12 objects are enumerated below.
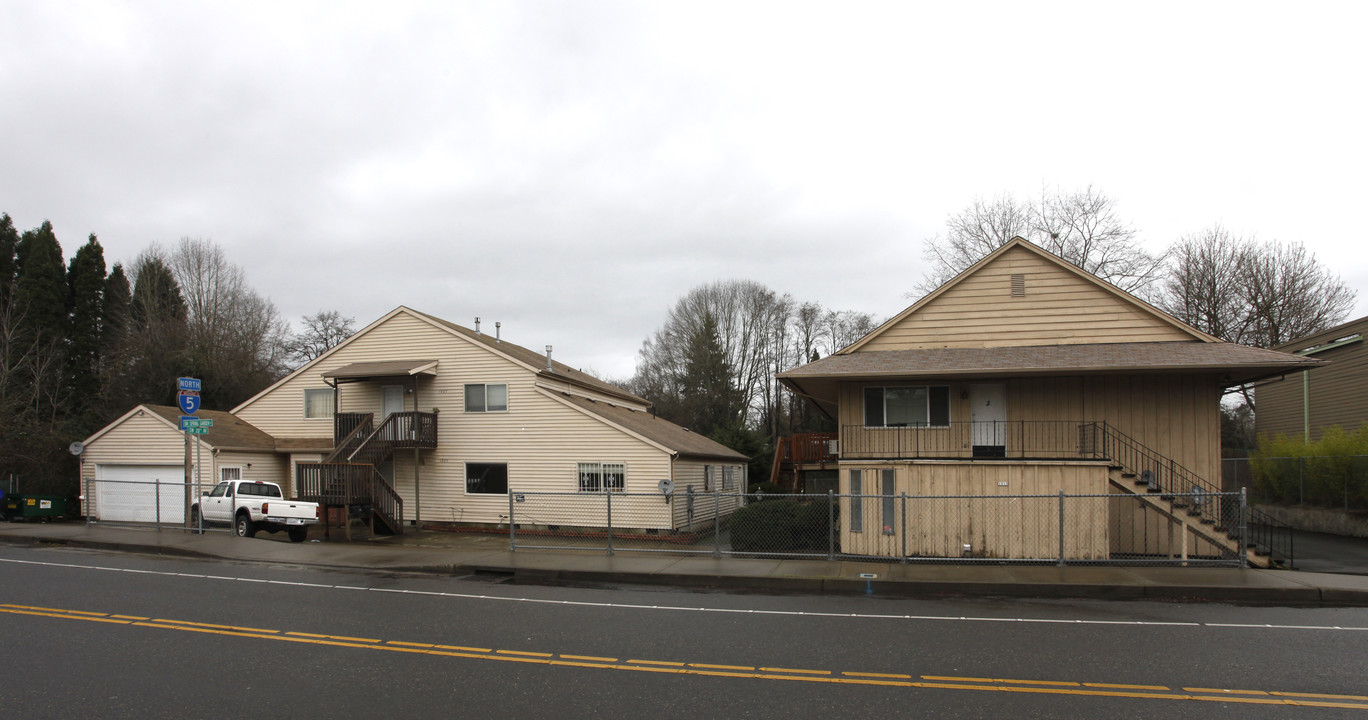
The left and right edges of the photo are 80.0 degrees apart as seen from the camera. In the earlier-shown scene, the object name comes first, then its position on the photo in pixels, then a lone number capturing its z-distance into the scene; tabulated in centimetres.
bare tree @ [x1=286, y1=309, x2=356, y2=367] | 5634
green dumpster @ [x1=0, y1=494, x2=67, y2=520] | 2670
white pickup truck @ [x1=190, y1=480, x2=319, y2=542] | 2100
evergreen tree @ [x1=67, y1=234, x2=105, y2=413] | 4566
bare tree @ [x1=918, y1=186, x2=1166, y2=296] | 3884
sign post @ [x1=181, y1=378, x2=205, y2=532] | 1930
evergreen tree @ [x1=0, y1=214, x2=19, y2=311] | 4737
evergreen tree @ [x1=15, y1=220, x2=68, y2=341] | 4472
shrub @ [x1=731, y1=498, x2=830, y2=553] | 1808
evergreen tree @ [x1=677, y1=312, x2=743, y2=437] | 5488
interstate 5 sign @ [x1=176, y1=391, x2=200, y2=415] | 1922
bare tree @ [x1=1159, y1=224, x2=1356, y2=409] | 3712
